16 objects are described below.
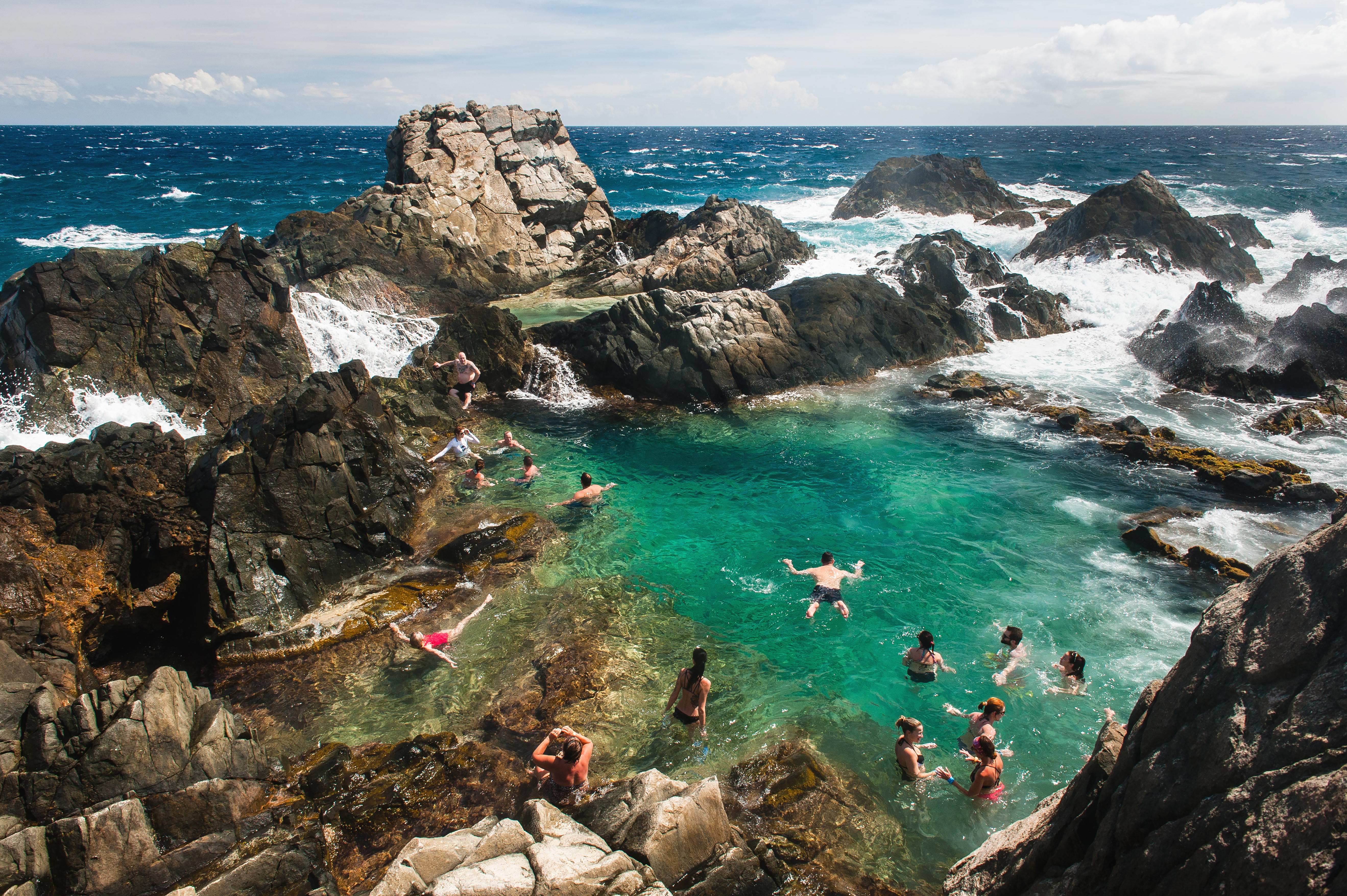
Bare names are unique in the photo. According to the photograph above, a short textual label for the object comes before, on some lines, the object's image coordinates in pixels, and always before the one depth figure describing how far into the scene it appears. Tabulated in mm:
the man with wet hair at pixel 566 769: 8492
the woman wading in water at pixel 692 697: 9812
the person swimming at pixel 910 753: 9141
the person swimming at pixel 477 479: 17344
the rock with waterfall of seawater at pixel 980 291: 29891
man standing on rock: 22281
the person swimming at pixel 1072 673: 10578
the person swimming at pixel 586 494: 16453
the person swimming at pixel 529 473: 17469
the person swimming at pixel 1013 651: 11055
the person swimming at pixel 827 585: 12922
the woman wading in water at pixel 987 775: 8797
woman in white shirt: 18578
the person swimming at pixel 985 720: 9312
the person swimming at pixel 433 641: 11406
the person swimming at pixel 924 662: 11117
